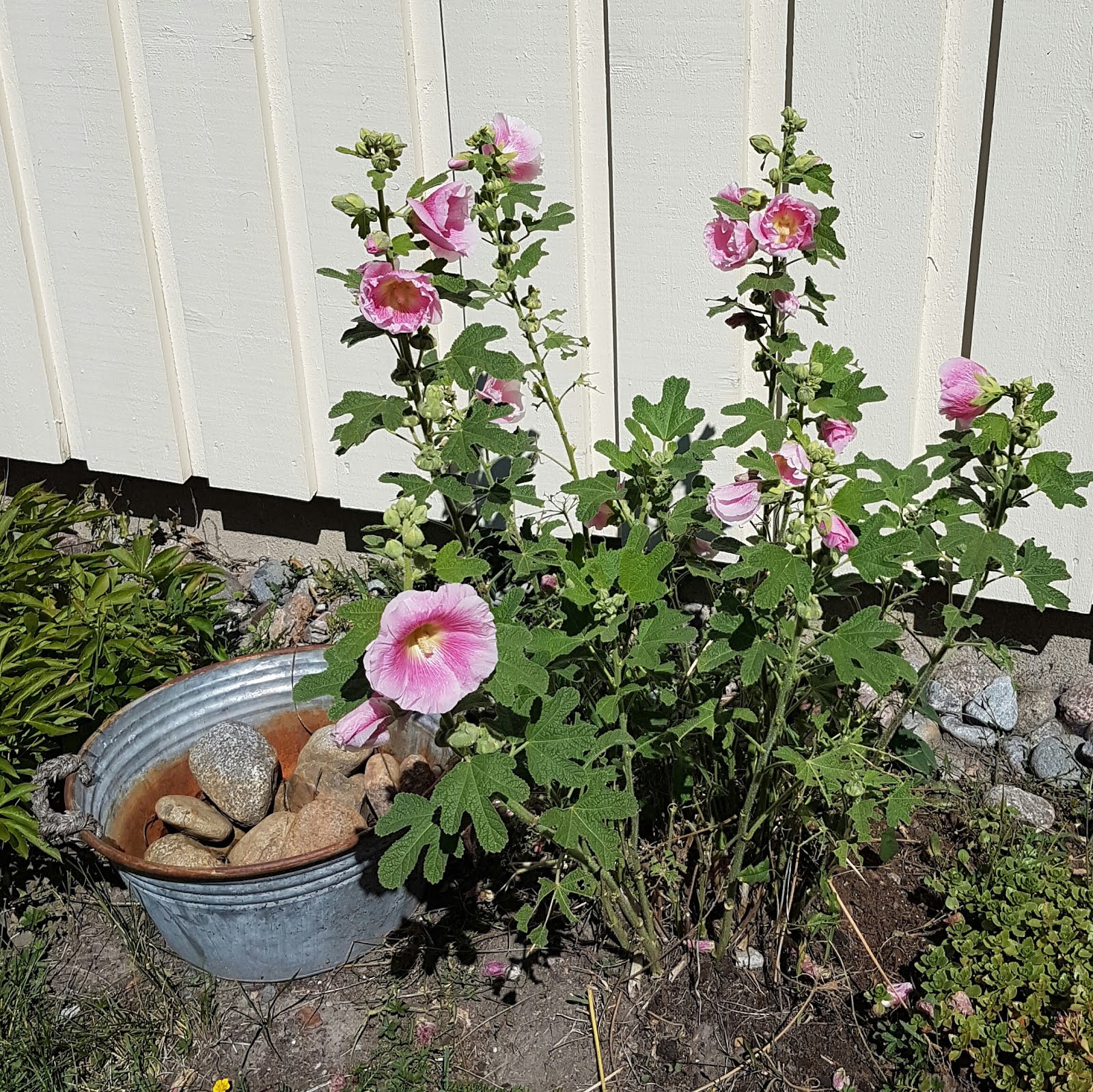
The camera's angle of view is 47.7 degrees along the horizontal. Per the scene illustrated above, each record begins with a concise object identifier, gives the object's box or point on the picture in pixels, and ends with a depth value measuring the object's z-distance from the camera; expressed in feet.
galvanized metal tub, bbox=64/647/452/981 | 7.82
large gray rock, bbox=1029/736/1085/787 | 9.52
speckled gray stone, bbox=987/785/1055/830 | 9.04
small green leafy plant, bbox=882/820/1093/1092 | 6.80
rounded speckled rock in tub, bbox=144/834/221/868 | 8.54
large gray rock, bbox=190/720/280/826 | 8.99
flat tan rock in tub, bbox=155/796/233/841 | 8.82
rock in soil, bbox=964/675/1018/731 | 10.00
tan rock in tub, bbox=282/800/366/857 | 8.52
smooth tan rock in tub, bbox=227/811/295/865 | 8.63
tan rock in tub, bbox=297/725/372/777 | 9.23
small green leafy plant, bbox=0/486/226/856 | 8.77
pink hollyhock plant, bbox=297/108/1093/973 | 5.91
